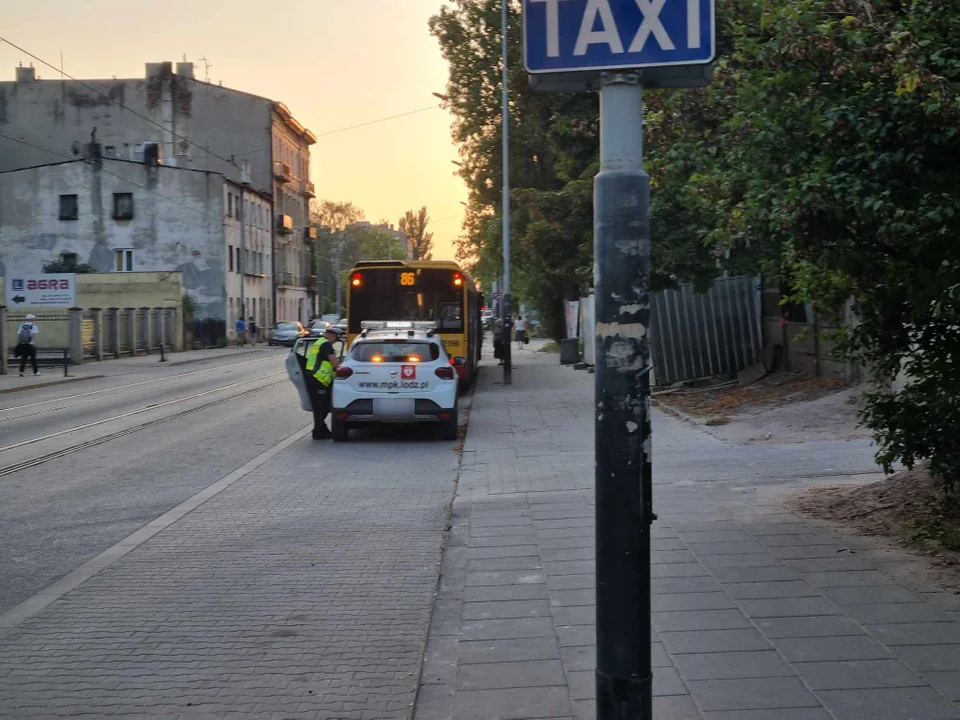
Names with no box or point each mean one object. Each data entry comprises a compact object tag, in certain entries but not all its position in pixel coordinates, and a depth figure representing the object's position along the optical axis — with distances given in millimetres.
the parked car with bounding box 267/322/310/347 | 62719
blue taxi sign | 3574
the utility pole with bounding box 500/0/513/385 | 27203
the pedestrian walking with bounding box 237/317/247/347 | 62309
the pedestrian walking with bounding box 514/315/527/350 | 53594
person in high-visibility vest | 15555
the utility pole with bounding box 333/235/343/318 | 95025
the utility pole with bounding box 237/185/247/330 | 64500
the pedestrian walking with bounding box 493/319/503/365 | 29653
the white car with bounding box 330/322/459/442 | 15070
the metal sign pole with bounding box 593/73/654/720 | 3527
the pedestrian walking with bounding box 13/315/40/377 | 33469
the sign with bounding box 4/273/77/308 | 41062
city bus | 23938
